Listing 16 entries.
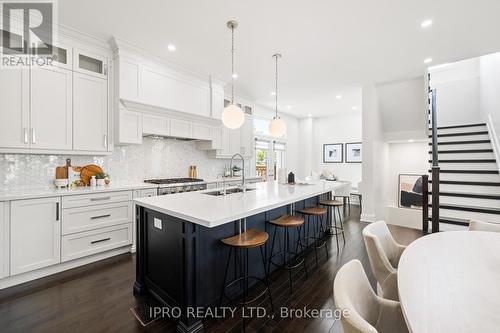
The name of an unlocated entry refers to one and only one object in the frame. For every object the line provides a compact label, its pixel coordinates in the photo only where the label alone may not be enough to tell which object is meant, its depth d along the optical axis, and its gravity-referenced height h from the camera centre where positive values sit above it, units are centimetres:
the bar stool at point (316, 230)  291 -103
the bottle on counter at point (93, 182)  313 -21
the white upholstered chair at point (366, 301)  93 -65
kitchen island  169 -65
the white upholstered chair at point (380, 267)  142 -68
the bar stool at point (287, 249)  237 -105
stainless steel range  351 -30
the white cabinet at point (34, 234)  232 -74
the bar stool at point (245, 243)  179 -62
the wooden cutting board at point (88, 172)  319 -7
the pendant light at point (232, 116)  276 +64
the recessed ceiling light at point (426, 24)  264 +175
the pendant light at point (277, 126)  350 +66
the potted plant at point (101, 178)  318 -16
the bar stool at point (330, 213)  333 -86
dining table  75 -52
